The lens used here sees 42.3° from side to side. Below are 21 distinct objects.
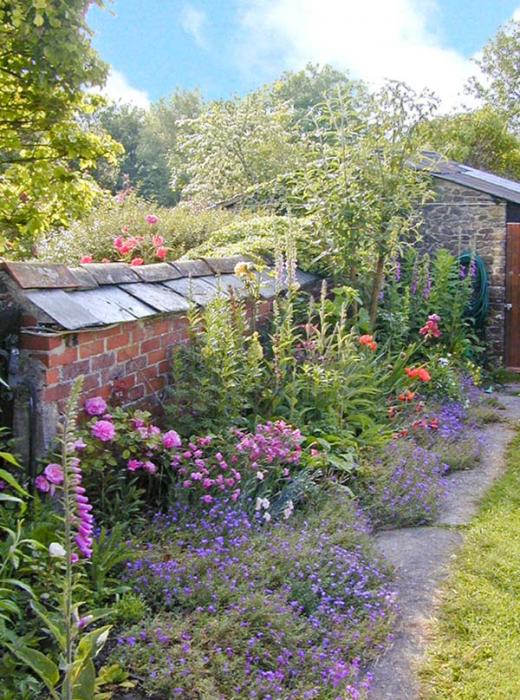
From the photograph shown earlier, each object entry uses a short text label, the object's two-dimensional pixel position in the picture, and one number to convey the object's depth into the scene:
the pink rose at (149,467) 3.02
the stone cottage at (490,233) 9.09
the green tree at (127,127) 31.77
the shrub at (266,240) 6.13
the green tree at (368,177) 6.19
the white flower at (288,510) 3.38
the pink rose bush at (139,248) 6.04
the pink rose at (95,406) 3.01
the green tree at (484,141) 18.28
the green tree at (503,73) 28.39
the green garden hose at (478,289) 9.01
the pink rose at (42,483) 2.63
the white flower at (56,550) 1.91
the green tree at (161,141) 30.02
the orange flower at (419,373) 5.70
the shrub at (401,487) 3.99
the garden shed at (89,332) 2.82
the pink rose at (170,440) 3.16
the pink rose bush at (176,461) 3.02
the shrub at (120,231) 8.05
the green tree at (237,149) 13.45
